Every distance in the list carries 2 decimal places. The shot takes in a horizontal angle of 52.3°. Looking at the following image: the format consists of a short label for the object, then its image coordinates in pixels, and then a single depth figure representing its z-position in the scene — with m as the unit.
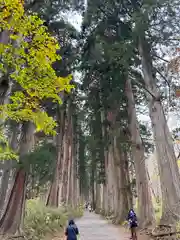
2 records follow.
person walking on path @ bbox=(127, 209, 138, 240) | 7.52
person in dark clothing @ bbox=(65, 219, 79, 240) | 5.68
